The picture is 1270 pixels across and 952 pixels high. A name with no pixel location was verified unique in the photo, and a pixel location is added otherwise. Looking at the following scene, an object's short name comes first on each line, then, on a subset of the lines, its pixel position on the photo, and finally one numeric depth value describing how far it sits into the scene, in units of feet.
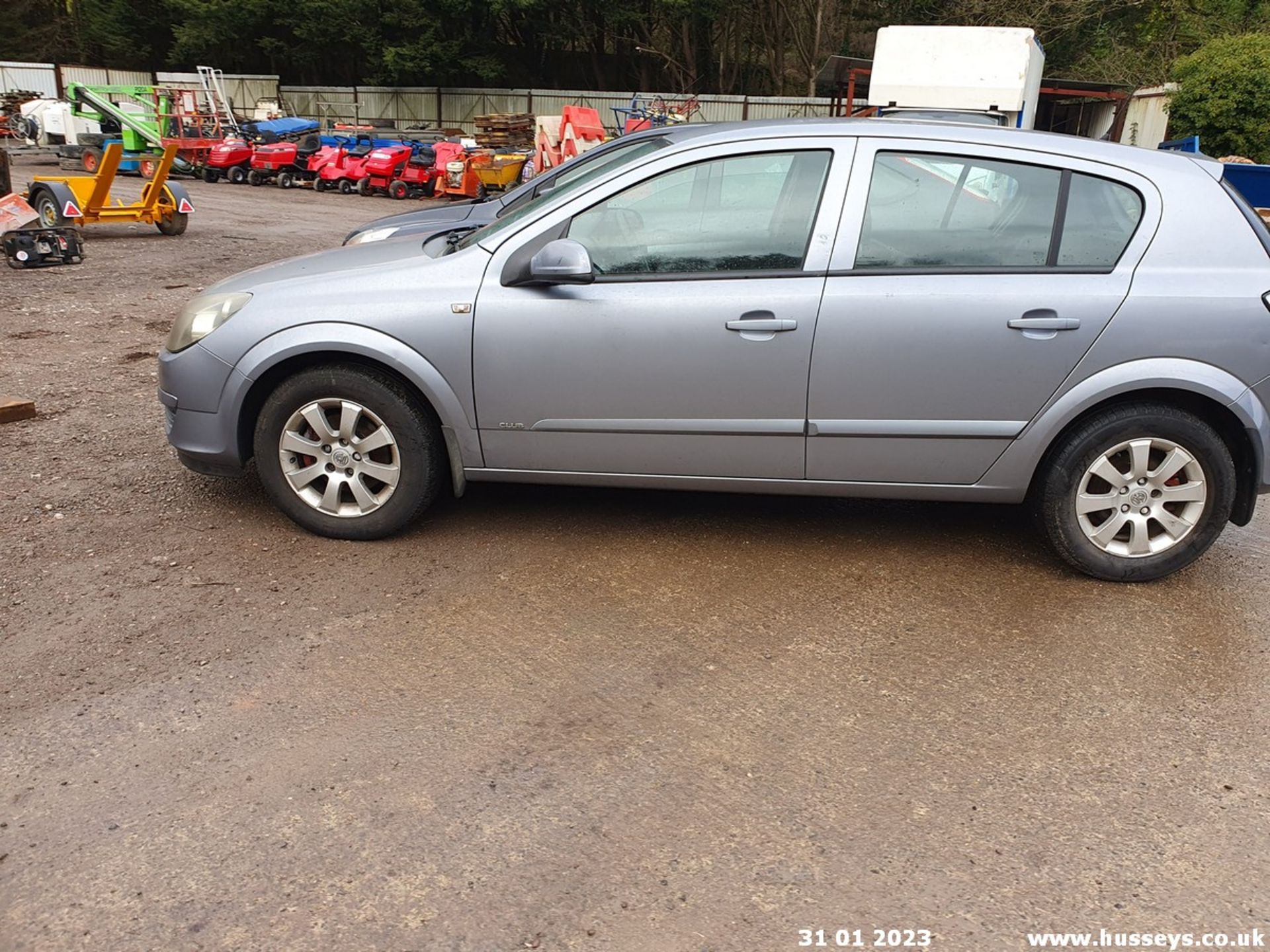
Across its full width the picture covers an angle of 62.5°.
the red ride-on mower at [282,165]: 74.59
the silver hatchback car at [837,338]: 13.17
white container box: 50.42
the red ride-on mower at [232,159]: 75.97
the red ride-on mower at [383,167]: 70.08
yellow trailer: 41.52
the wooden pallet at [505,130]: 78.64
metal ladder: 84.12
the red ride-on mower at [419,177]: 70.08
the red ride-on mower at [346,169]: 72.08
